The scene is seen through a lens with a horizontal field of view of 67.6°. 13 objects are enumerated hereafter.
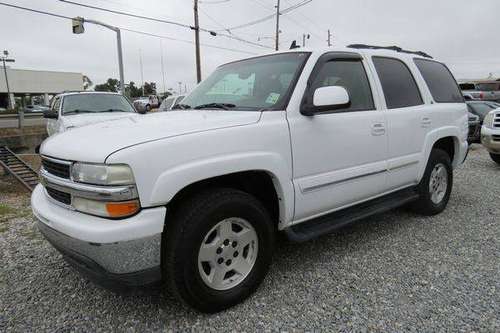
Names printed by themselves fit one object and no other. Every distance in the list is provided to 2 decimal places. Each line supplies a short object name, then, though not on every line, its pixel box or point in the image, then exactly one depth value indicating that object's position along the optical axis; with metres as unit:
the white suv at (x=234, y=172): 2.09
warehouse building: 55.00
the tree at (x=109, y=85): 80.93
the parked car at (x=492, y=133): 7.43
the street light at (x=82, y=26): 15.48
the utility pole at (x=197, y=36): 20.41
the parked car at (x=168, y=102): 14.50
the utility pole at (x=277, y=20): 27.32
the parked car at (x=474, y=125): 9.87
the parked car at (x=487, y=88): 21.38
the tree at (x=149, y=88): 86.66
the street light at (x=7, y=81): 42.33
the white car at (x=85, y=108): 7.43
